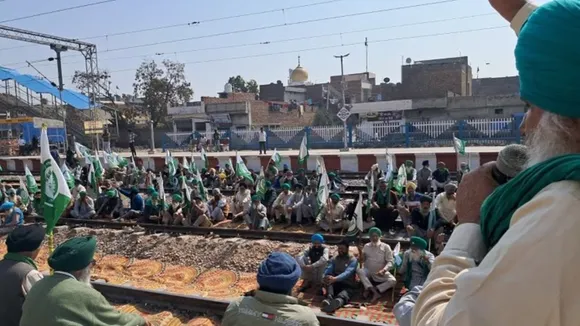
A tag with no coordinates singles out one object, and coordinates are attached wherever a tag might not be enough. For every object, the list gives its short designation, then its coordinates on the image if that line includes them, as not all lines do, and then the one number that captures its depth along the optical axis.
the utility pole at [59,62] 30.55
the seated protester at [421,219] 9.30
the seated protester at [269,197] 13.52
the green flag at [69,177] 14.33
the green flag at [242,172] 14.95
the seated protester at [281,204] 12.94
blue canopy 36.59
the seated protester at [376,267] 7.52
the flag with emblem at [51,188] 6.32
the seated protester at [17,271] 3.66
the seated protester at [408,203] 10.92
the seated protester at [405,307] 2.01
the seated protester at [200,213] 12.50
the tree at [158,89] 44.53
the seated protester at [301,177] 14.99
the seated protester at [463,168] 13.38
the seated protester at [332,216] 11.45
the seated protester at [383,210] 11.35
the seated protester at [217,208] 13.11
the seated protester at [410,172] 14.04
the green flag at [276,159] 17.93
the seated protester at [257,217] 11.98
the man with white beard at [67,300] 2.96
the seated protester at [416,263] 7.07
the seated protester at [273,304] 3.17
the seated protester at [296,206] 12.66
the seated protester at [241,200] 13.33
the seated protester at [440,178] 13.47
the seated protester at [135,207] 14.09
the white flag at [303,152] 16.52
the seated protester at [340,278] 7.18
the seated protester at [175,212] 12.88
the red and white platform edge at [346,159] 17.58
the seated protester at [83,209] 14.60
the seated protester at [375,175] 13.20
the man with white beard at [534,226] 0.81
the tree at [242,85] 67.14
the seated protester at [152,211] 13.42
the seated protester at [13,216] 13.35
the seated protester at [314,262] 7.98
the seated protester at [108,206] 14.80
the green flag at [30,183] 15.91
